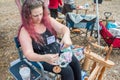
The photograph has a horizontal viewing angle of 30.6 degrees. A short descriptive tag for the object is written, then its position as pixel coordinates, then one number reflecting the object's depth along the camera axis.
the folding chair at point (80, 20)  4.04
